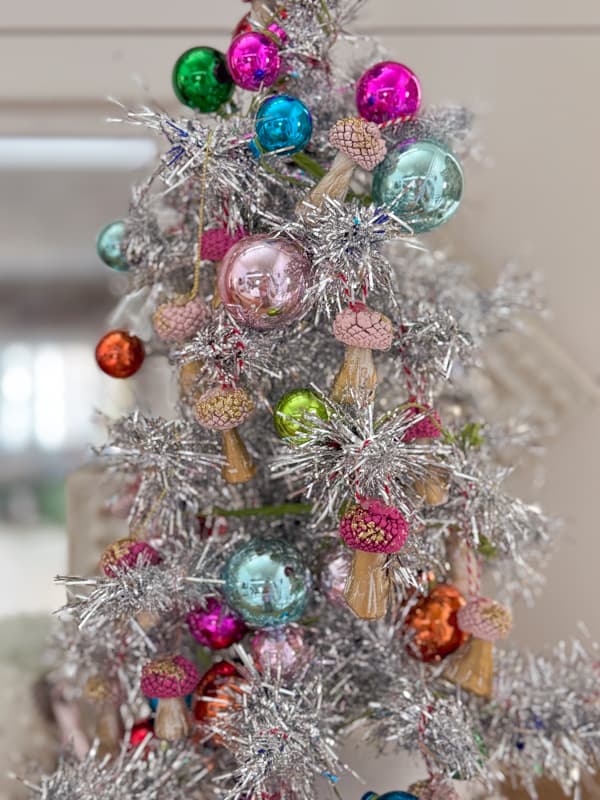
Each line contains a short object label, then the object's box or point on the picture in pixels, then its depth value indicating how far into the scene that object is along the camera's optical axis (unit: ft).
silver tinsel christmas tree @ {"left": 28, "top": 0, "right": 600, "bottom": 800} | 1.56
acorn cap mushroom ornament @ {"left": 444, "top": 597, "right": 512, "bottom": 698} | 1.88
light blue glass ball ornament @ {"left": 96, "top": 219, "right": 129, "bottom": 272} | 2.01
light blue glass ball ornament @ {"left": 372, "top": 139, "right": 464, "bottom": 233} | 1.59
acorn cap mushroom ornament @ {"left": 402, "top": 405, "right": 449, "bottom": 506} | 1.65
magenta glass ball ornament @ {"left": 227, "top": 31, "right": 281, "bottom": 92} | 1.66
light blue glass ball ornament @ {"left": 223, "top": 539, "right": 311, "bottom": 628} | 1.74
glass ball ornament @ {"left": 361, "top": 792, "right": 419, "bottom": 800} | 1.76
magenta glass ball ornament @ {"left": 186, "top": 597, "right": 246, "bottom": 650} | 1.91
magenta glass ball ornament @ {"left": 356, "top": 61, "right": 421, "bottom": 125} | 1.66
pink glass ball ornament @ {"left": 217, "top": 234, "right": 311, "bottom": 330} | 1.52
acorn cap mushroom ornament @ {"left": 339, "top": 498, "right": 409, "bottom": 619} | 1.47
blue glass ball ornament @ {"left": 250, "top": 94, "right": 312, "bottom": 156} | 1.59
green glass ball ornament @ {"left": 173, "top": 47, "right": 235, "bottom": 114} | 1.80
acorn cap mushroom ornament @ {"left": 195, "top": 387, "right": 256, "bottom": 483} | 1.58
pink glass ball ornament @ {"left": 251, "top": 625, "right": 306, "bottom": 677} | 1.82
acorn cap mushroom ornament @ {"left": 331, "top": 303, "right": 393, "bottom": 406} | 1.52
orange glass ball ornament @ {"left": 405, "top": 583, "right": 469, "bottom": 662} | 1.95
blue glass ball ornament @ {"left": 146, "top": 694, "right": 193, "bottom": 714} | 2.15
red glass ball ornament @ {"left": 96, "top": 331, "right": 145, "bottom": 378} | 1.93
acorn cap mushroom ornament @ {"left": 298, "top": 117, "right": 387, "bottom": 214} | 1.52
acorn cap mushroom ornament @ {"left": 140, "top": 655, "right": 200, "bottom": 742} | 1.78
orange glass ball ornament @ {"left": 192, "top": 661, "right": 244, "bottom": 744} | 1.82
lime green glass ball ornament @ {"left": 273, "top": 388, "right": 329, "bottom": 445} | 1.57
